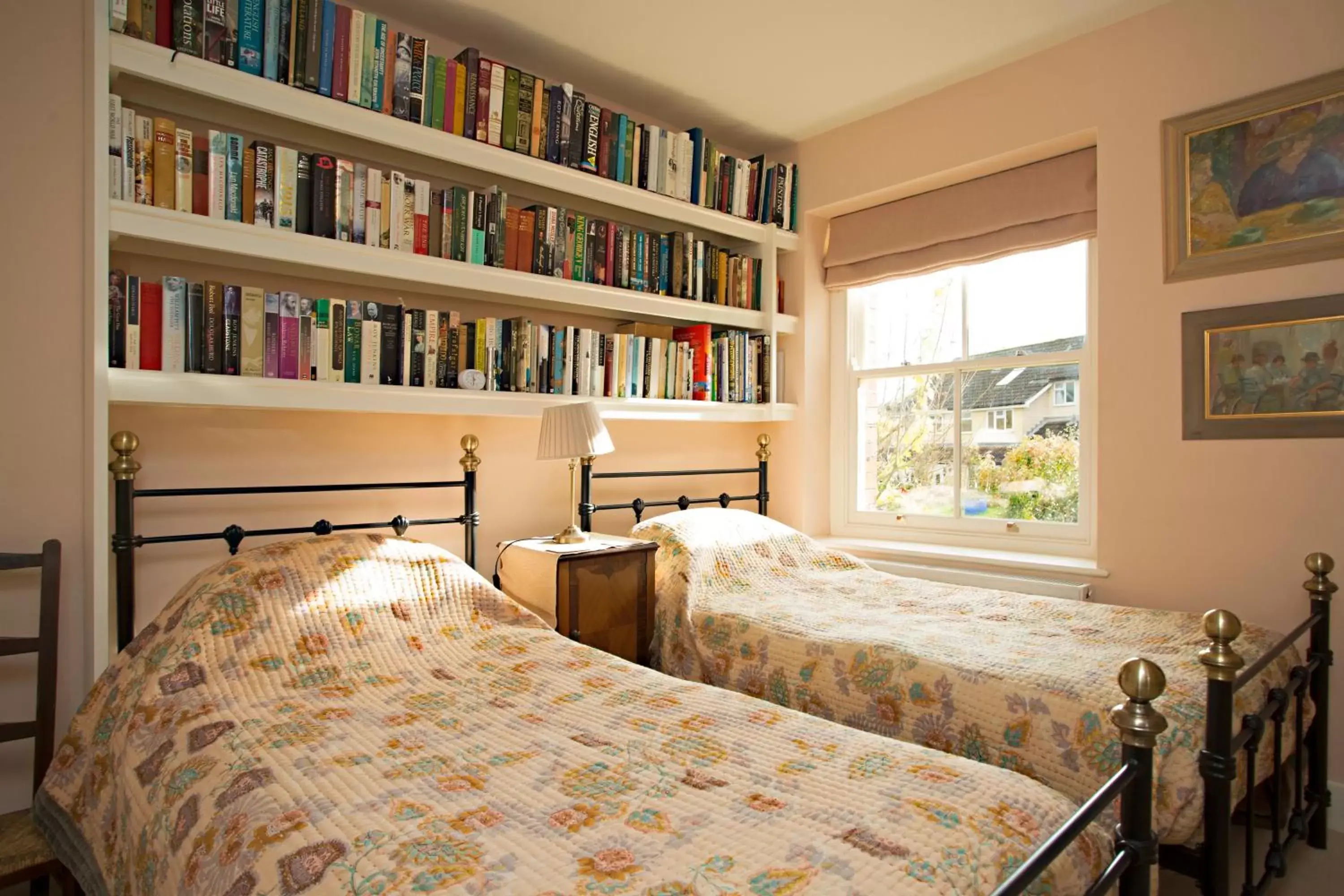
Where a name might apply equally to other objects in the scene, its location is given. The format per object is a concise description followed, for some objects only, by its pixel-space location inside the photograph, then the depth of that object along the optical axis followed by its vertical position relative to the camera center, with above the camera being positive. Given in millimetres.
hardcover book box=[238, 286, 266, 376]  2117 +312
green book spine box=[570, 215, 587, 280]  2867 +747
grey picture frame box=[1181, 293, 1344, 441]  2285 +222
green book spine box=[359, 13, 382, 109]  2279 +1118
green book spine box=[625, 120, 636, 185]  2994 +1141
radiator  2748 -495
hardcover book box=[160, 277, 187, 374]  2000 +314
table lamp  2480 +47
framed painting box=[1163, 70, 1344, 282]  2297 +834
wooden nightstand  2455 -451
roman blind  2893 +927
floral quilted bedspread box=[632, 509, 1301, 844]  1650 -520
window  3035 +194
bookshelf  1873 +567
